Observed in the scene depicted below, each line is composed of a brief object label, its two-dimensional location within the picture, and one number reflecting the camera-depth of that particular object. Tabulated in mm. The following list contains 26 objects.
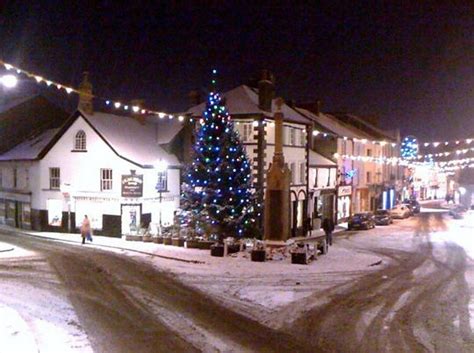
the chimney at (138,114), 46625
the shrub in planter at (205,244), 31992
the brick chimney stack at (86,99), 43469
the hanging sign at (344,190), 55184
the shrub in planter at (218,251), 29277
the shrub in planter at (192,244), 32312
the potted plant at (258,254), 28047
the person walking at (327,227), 35625
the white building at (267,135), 40156
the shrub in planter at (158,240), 34209
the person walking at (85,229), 34656
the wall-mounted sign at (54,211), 42281
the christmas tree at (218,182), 33344
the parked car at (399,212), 62500
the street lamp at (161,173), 40781
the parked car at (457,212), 64381
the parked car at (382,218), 54469
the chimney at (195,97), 49094
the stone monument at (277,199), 31594
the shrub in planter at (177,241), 33031
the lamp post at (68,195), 40000
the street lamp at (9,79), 21241
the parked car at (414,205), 71175
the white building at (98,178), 39719
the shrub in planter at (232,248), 29969
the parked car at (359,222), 49344
